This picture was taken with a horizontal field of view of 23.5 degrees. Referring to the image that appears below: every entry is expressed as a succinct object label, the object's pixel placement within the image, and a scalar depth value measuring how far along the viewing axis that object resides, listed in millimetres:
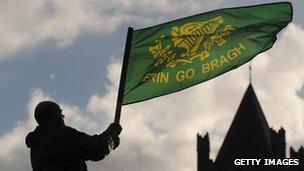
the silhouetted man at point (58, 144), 4633
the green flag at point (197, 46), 6637
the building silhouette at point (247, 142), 62312
